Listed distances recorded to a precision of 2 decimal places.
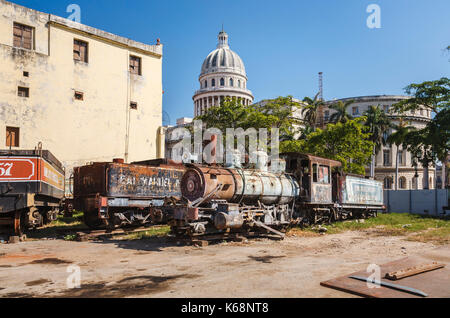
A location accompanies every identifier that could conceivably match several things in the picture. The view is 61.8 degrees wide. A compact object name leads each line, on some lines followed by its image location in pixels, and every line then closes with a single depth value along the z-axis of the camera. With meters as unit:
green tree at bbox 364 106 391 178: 49.81
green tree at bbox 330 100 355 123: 49.55
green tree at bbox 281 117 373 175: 29.34
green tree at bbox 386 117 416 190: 35.28
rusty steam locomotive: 11.68
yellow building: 21.36
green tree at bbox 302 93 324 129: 51.30
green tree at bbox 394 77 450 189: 27.72
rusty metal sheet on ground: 5.64
